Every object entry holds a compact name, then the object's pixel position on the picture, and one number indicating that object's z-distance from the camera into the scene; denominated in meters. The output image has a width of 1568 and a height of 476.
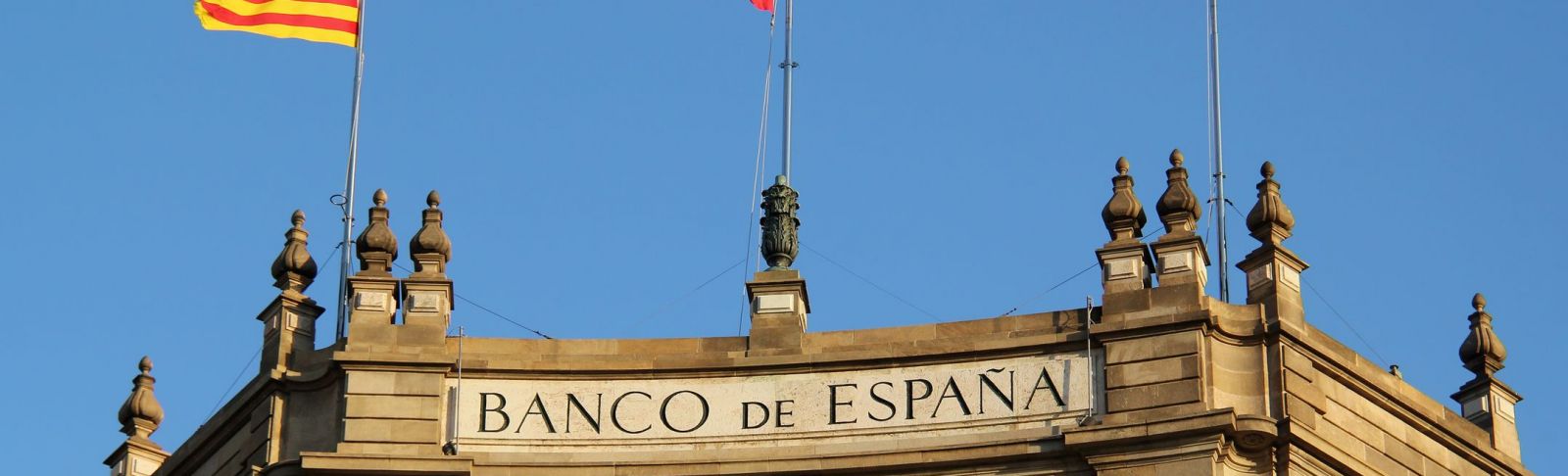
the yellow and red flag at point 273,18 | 46.44
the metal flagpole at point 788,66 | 44.23
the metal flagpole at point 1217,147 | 42.44
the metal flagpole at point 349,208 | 43.75
